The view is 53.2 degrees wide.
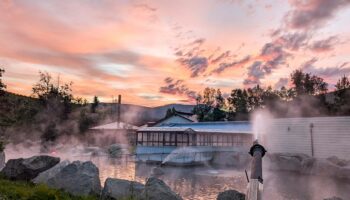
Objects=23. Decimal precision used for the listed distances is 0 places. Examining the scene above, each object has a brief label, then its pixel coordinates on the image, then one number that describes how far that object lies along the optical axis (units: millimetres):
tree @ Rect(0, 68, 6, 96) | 24323
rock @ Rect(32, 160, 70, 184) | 17031
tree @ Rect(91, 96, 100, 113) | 92850
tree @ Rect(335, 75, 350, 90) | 73638
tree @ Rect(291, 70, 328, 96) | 80125
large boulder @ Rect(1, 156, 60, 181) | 18250
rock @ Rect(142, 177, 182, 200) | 14031
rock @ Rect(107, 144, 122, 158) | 49412
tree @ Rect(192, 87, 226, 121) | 88625
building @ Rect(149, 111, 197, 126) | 67875
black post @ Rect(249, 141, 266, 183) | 8091
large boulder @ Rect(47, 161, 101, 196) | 15008
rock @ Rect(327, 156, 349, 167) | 35531
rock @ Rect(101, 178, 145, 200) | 14227
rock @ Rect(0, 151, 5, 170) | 23797
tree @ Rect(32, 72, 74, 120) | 61594
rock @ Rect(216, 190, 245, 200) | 15750
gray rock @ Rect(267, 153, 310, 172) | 38938
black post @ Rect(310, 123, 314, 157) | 44281
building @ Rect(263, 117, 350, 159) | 41125
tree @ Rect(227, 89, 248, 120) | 86812
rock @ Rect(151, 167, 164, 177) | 35062
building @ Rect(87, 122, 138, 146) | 67600
